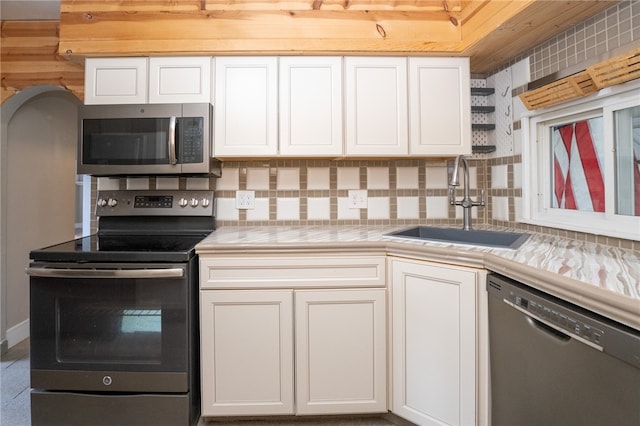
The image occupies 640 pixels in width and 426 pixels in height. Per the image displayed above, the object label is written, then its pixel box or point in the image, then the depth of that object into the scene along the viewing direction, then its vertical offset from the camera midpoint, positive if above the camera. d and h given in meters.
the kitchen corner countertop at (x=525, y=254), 0.83 -0.16
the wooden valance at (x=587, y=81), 1.21 +0.57
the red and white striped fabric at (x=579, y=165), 1.52 +0.24
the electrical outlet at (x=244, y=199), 2.12 +0.12
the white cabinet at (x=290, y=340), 1.54 -0.58
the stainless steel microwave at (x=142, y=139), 1.77 +0.43
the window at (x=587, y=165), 1.35 +0.24
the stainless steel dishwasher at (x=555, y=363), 0.77 -0.42
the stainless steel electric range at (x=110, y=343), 1.47 -0.56
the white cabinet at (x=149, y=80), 1.85 +0.78
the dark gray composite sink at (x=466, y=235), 1.72 -0.11
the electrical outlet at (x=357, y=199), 2.16 +0.11
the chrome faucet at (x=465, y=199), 1.70 +0.09
